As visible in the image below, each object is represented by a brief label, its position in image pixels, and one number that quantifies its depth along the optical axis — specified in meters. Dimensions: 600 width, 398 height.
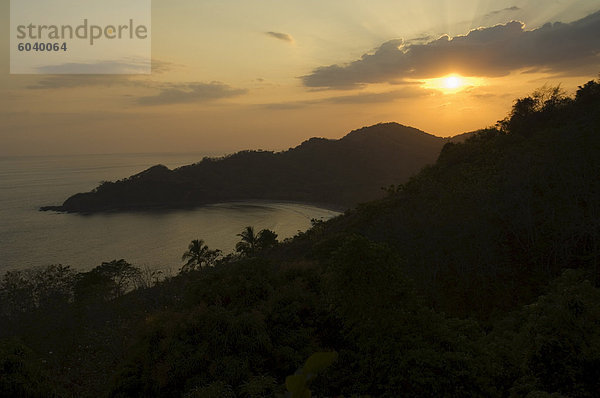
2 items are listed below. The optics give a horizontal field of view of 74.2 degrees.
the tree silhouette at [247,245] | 54.47
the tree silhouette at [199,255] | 53.31
